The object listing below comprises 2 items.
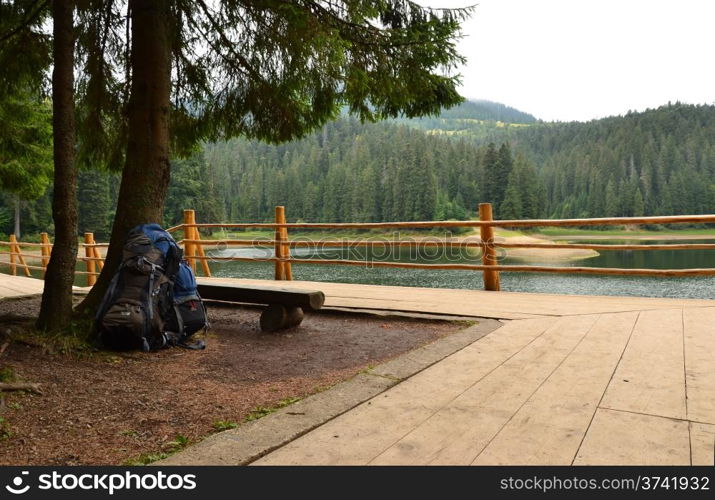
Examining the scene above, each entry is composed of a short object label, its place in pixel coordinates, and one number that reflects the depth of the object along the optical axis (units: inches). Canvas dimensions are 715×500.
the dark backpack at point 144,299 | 133.4
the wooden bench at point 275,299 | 158.2
